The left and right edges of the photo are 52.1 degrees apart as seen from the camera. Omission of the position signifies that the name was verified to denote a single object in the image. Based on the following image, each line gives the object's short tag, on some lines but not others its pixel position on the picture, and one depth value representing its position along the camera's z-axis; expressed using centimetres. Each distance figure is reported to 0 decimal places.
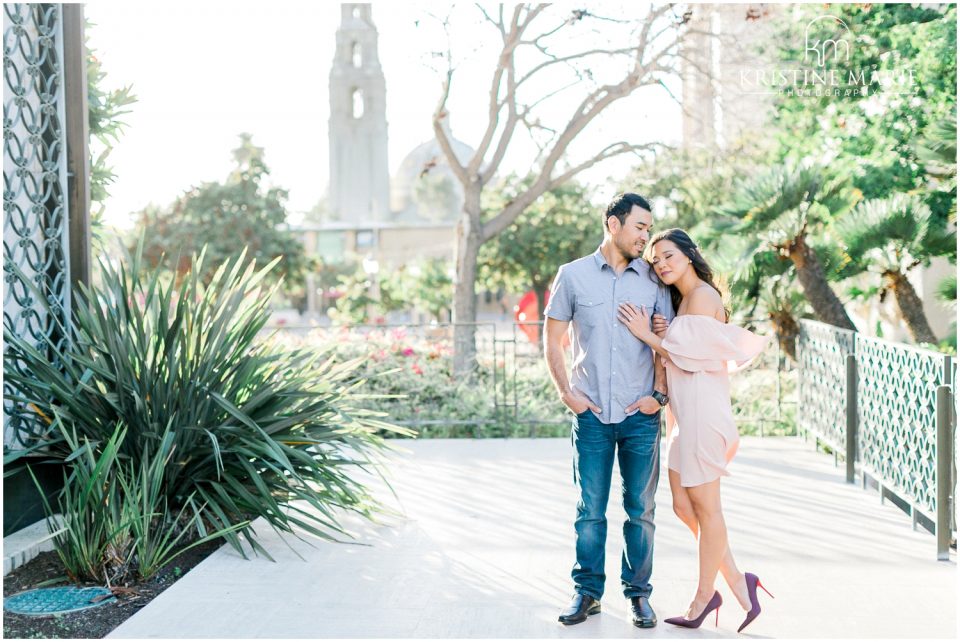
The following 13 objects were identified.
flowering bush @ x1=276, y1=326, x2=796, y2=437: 986
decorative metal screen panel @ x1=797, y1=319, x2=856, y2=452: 752
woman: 404
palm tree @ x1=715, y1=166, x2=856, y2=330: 825
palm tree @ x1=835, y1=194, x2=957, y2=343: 782
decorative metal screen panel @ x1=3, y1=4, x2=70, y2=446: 557
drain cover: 444
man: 413
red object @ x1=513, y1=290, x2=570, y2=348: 1678
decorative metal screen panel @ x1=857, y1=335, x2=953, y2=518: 543
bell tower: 8969
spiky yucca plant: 529
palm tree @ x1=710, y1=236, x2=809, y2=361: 890
